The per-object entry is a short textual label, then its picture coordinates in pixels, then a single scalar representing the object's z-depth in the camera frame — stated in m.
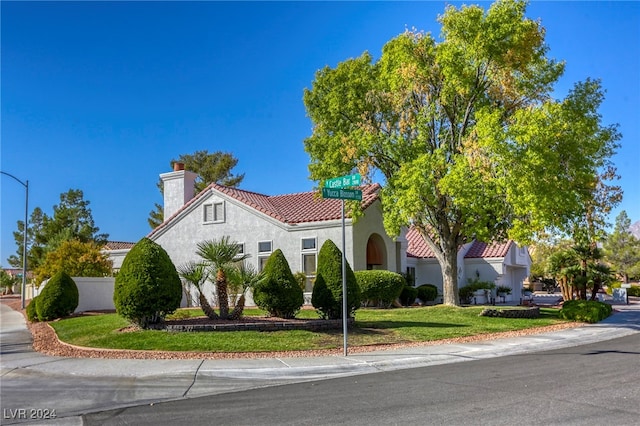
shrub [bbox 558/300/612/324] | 20.92
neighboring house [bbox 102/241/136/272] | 34.41
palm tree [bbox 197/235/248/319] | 15.58
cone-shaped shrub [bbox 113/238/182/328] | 14.34
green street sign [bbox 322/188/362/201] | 12.53
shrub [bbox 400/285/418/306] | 26.98
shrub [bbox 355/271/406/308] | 23.00
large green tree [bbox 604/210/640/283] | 74.94
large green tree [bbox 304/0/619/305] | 18.20
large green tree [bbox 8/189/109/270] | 46.03
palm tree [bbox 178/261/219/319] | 15.57
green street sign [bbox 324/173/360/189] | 12.48
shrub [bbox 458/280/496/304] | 32.12
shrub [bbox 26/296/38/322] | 22.63
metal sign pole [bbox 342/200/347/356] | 12.52
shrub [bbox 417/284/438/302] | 28.69
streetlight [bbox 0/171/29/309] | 30.98
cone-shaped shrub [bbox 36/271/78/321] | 21.56
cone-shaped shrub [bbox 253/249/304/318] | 16.22
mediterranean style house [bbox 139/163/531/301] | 25.94
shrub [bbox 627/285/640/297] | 49.22
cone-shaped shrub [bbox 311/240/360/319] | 16.19
